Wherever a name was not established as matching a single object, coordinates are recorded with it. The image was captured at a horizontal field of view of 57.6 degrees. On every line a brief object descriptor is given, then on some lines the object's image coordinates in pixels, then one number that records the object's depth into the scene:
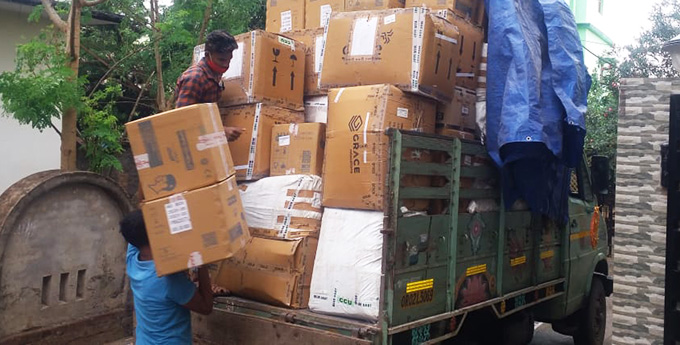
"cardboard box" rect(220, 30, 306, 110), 3.90
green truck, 3.18
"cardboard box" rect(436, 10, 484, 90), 4.20
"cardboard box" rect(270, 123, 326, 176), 3.69
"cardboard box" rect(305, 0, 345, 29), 4.59
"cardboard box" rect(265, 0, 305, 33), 4.77
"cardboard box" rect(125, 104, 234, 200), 2.92
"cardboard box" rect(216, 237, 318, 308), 3.38
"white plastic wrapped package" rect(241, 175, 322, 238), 3.52
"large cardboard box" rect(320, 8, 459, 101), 3.68
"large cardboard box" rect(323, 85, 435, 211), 3.31
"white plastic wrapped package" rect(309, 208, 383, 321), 3.15
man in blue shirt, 3.07
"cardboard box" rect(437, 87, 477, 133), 4.08
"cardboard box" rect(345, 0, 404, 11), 4.34
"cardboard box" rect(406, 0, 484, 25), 4.29
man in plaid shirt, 3.65
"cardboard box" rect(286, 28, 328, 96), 4.28
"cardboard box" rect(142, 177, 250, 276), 2.89
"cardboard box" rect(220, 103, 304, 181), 3.83
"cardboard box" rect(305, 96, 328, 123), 4.17
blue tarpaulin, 4.11
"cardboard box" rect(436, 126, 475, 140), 4.05
